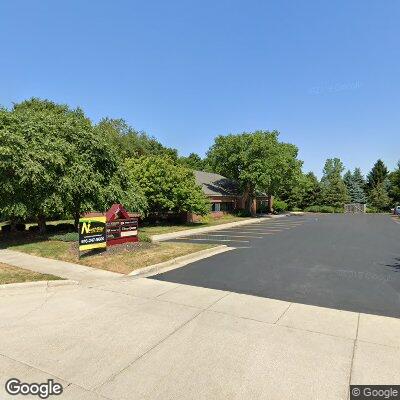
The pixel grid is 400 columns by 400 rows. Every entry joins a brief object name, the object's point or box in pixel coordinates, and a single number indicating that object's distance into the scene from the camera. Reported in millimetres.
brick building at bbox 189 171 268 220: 41000
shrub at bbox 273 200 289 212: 58375
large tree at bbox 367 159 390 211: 67906
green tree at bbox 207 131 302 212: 41412
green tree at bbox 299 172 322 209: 68125
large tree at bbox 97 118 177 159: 49500
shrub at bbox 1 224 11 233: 20555
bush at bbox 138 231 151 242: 15479
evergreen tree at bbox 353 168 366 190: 81719
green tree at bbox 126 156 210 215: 26609
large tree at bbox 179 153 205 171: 70500
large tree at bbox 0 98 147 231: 15320
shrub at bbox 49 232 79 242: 16547
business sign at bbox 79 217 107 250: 12523
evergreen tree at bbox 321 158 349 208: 67625
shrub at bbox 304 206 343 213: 65312
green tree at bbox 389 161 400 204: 52850
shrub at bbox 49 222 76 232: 20466
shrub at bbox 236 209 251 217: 43750
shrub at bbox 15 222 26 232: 21359
